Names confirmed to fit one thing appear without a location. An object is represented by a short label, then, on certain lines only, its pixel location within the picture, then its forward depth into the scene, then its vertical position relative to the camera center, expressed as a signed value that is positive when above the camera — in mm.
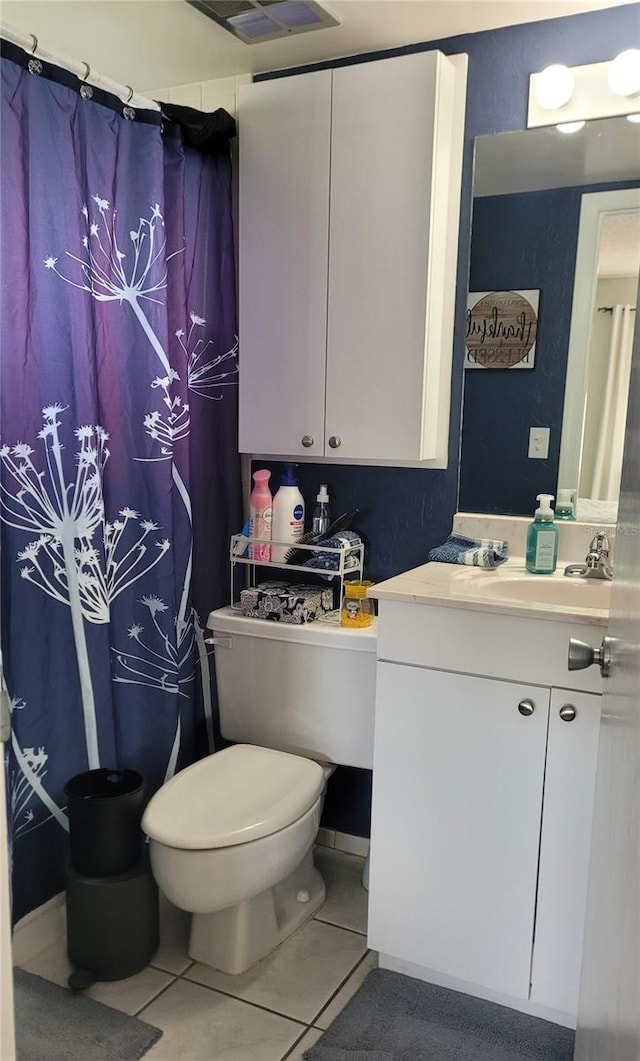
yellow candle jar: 2152 -524
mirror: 1925 +294
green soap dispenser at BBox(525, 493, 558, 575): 1957 -316
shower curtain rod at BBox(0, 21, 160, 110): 1611 +693
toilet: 1756 -892
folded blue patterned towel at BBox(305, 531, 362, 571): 2213 -398
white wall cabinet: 1993 +372
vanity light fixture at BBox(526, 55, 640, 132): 1836 +727
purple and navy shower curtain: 1738 -76
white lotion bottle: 2275 -308
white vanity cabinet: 1638 -815
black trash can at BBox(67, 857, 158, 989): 1839 -1166
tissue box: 2186 -527
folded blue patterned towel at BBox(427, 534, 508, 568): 2049 -357
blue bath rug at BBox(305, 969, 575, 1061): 1666 -1285
